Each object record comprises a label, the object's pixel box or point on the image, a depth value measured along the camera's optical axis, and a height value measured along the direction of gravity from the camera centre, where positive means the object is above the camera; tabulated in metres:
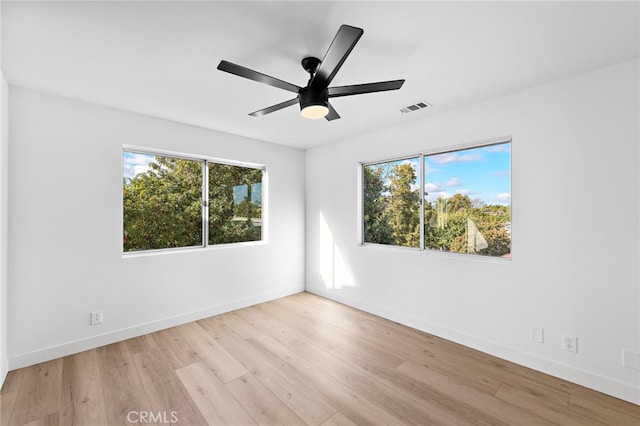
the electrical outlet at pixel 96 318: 2.70 -1.05
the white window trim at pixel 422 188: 2.63 +0.31
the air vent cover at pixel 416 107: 2.72 +1.10
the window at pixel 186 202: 3.09 +0.14
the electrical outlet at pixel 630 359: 1.95 -1.06
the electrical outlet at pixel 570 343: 2.19 -1.06
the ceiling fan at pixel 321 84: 1.44 +0.83
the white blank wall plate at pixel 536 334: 2.34 -1.05
